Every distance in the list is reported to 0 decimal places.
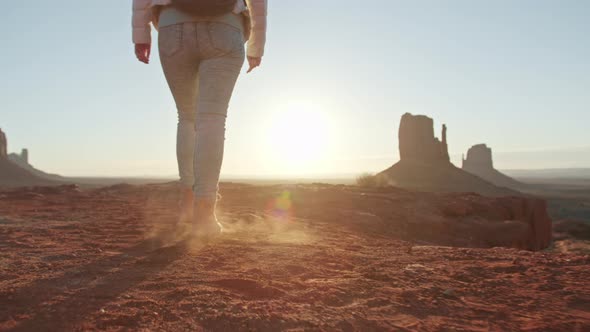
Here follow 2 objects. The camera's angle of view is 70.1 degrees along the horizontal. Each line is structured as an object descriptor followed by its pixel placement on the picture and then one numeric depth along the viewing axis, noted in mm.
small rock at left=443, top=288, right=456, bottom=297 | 1745
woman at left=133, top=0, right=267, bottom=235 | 3062
